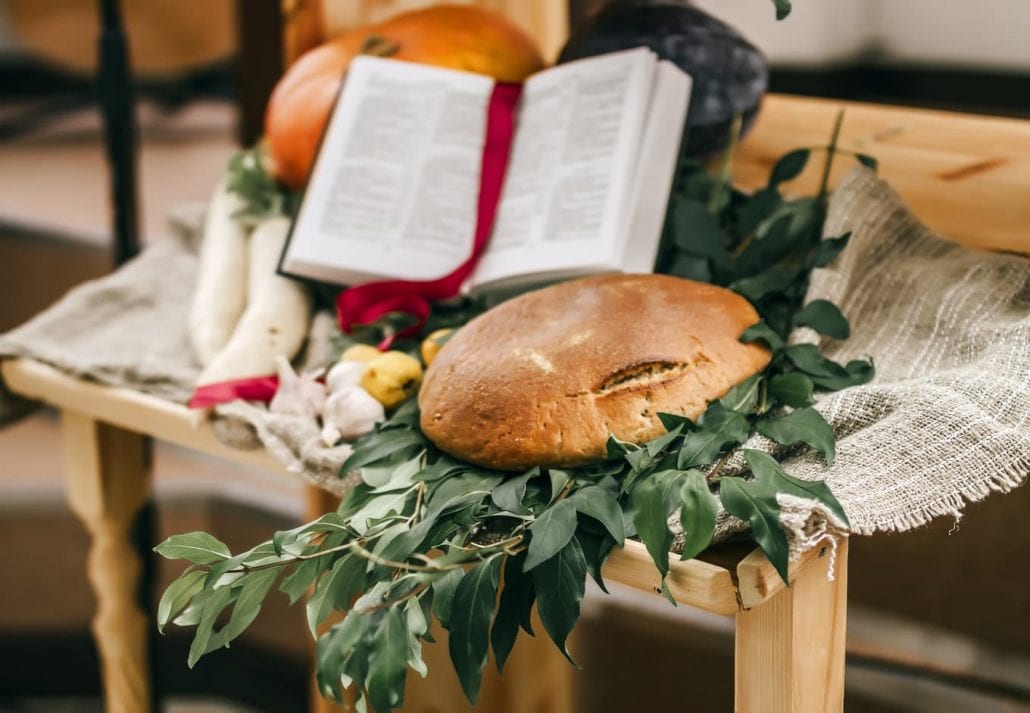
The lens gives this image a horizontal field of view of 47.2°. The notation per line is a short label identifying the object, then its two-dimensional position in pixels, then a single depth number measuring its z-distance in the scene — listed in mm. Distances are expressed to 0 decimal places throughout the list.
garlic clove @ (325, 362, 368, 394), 786
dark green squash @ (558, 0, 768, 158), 908
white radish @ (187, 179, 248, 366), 914
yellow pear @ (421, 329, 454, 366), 791
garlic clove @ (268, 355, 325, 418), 794
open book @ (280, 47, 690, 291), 823
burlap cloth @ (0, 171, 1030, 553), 611
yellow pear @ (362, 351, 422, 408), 759
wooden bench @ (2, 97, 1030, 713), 605
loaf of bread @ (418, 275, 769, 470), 646
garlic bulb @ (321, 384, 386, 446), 746
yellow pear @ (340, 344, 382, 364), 813
